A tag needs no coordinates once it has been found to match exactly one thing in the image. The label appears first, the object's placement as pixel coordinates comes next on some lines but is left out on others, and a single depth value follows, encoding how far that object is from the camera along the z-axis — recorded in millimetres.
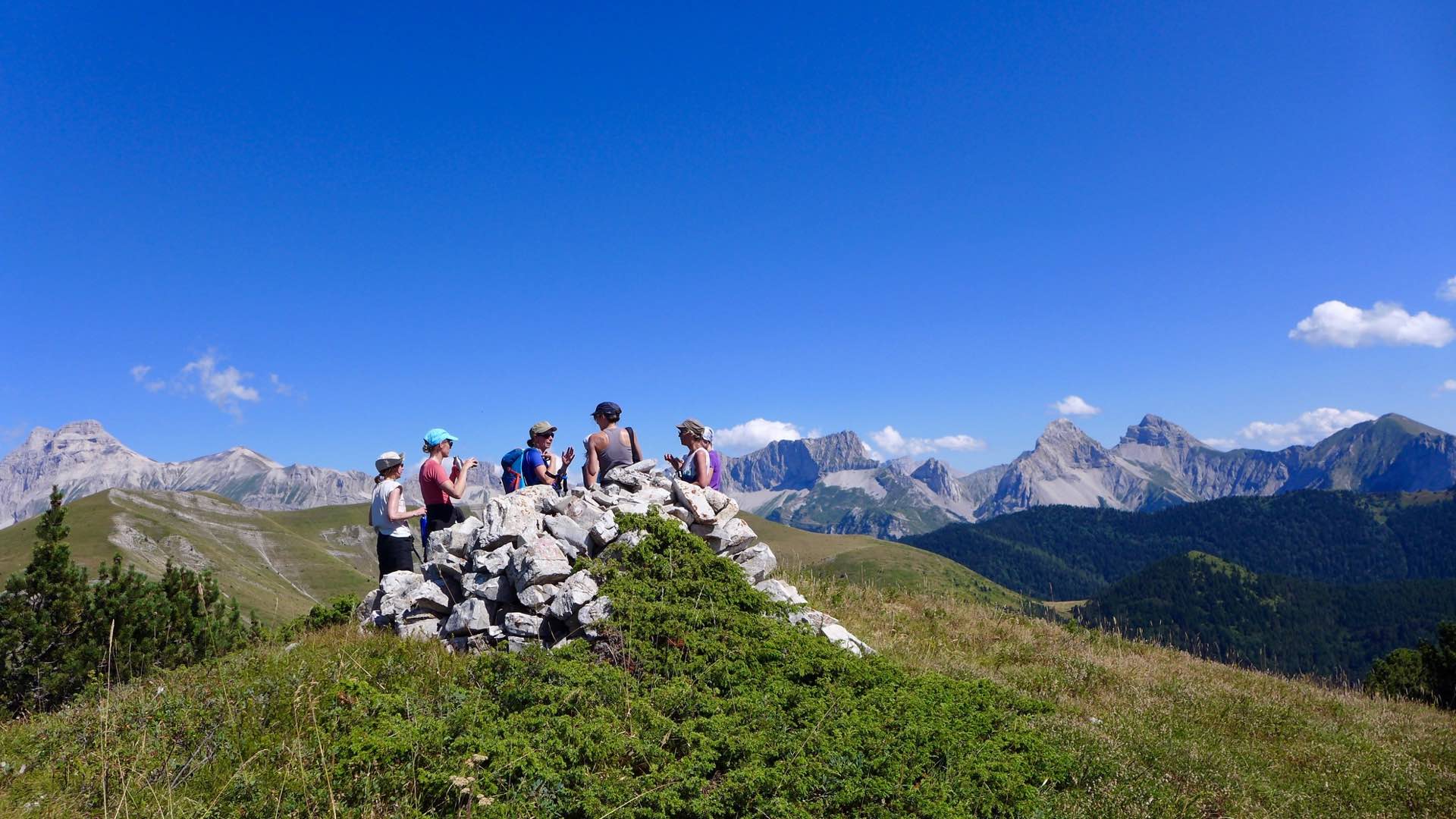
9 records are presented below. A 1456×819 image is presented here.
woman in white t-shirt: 12156
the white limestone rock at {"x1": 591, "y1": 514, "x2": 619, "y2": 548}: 11516
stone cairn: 10383
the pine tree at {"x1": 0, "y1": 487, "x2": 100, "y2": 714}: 13484
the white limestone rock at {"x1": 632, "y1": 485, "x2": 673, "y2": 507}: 13180
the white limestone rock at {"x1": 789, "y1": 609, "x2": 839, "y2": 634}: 10961
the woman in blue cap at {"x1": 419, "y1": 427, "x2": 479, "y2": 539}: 12438
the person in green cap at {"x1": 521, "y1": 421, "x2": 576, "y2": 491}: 14305
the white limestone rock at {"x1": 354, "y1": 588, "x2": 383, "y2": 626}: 11906
